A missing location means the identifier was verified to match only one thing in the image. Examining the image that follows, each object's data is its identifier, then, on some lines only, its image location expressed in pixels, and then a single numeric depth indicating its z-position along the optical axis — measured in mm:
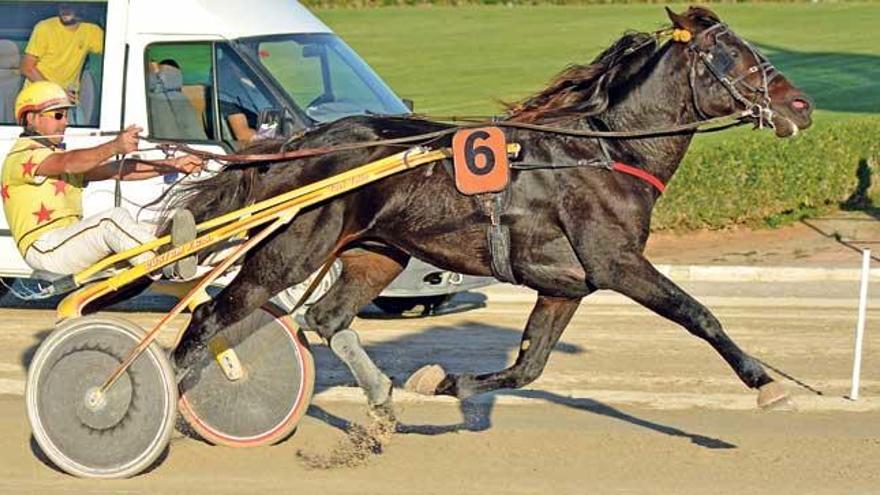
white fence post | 14003
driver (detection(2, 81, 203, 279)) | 12388
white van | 17385
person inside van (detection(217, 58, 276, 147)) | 17385
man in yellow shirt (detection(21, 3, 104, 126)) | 17850
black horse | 11690
